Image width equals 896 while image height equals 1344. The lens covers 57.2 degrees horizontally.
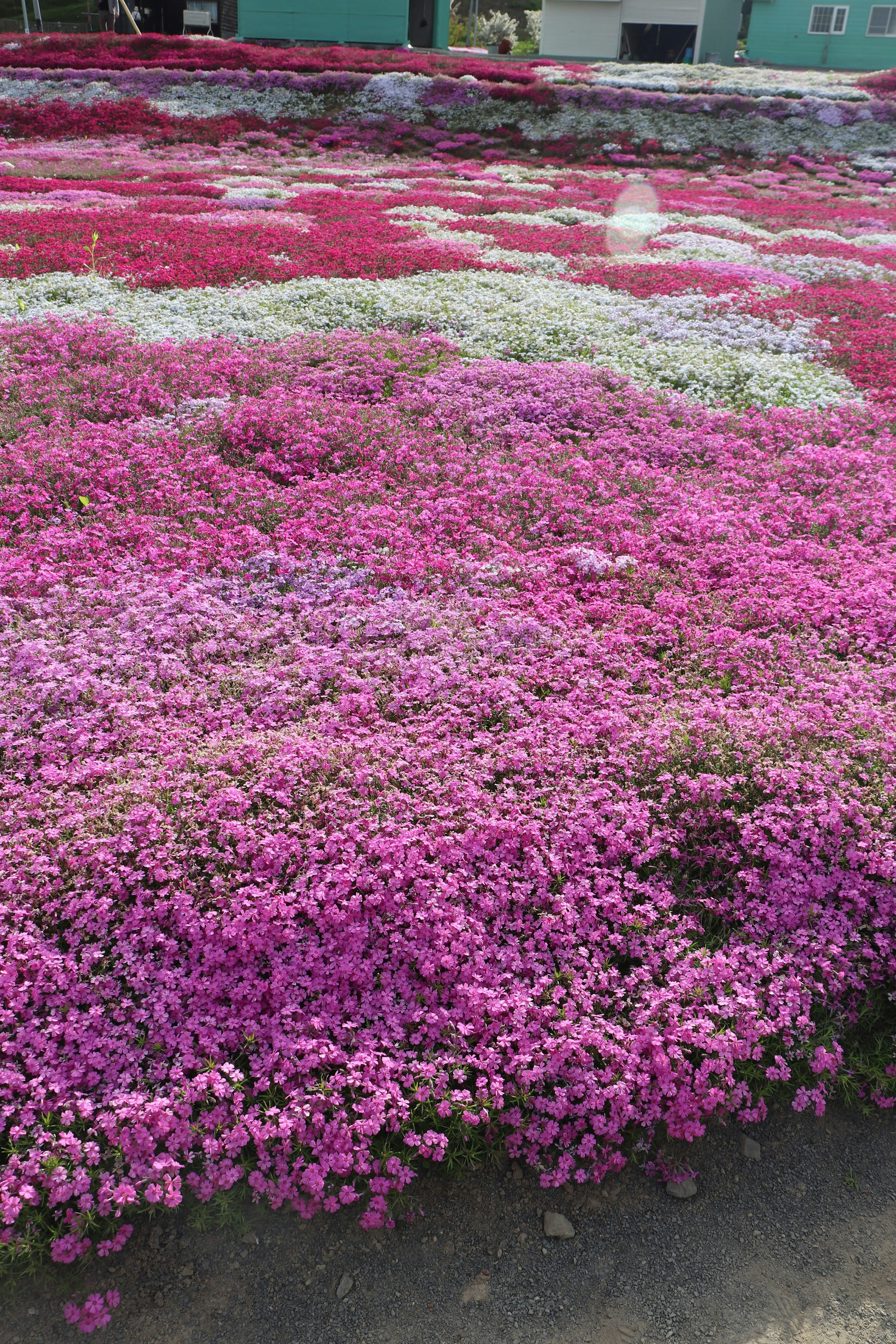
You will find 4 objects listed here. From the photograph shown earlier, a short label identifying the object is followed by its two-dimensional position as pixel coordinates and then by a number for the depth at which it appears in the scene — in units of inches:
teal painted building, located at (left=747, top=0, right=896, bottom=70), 2753.4
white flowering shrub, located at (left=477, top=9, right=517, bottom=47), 3253.0
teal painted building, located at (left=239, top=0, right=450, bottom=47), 2284.7
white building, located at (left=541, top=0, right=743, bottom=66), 2667.3
